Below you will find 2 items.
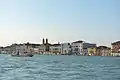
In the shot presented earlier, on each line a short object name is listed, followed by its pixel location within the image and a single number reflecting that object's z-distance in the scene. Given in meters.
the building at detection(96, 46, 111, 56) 89.38
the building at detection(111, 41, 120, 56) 82.33
